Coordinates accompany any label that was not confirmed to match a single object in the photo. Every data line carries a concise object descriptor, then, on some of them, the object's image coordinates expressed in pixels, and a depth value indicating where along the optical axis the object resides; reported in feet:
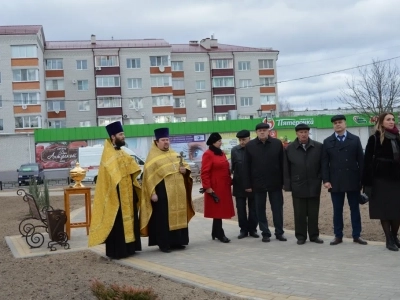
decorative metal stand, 30.40
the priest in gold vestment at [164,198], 27.40
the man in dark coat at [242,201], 30.99
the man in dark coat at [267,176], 29.27
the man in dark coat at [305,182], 27.81
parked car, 121.49
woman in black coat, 24.80
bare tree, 107.96
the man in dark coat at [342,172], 26.61
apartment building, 169.17
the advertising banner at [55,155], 148.97
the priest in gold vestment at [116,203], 26.07
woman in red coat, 30.07
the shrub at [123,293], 15.15
